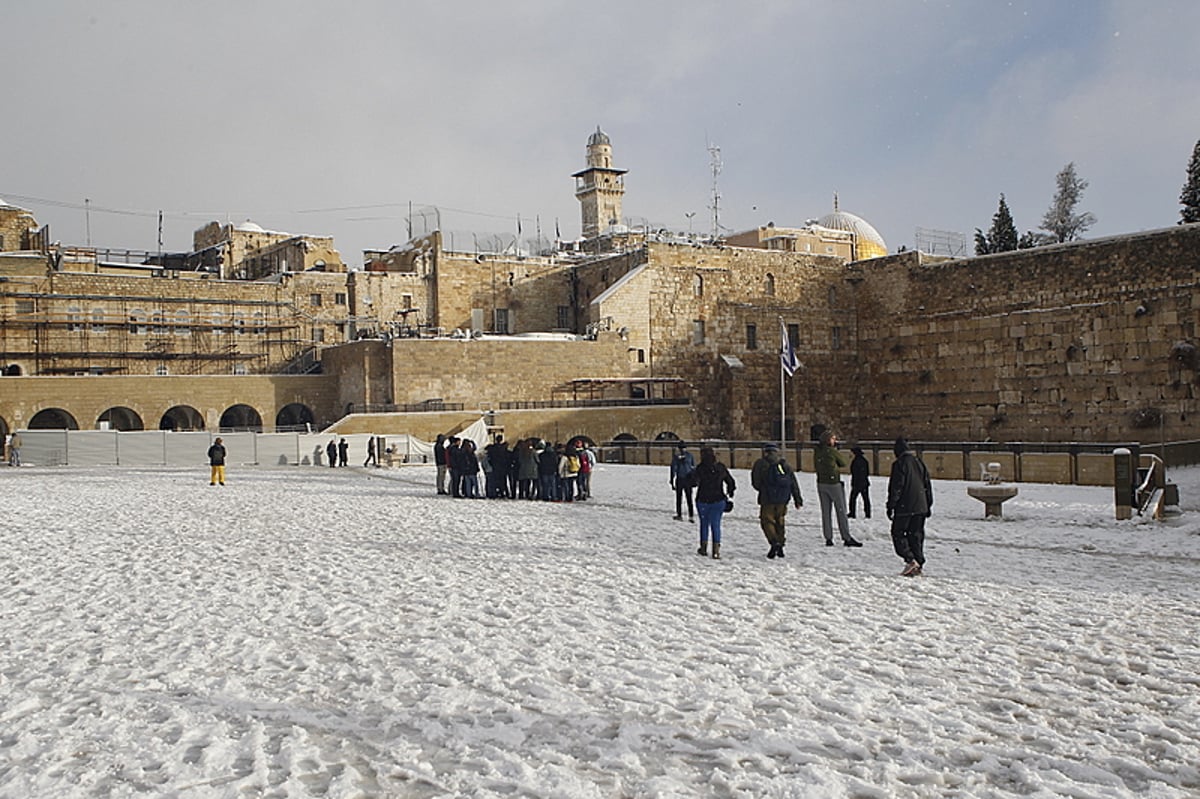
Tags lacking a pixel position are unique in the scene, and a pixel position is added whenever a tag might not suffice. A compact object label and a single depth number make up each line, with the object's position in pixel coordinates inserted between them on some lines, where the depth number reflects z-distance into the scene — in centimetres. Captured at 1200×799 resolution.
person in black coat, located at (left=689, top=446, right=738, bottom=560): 1076
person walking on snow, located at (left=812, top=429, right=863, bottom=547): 1159
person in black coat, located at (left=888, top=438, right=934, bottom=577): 950
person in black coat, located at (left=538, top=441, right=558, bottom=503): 1797
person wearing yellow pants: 2148
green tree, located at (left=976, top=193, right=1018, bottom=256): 5347
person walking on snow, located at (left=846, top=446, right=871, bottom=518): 1428
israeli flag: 2650
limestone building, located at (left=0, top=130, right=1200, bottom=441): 3322
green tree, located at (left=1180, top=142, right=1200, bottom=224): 4406
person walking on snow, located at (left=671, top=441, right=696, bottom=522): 1368
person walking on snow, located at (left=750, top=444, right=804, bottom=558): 1054
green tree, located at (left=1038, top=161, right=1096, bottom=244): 5275
